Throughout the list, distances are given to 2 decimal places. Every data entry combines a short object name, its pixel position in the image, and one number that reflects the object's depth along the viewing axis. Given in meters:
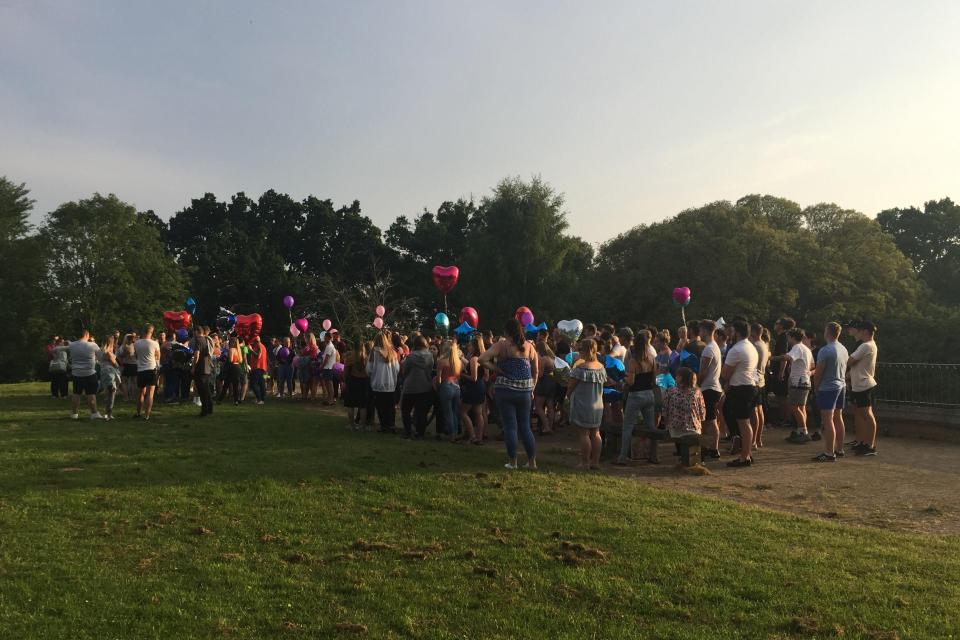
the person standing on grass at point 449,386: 10.92
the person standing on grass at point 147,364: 12.45
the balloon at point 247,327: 18.70
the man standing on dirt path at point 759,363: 10.55
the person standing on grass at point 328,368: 16.78
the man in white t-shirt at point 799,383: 11.23
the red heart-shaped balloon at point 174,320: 22.38
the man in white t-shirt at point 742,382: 9.29
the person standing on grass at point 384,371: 11.68
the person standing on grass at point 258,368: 16.47
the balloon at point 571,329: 16.23
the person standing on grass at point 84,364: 12.36
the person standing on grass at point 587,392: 8.65
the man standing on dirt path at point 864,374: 9.71
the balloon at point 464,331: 18.91
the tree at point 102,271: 46.09
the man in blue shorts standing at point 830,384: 9.54
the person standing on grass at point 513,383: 8.59
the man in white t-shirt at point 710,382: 9.49
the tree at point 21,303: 45.19
